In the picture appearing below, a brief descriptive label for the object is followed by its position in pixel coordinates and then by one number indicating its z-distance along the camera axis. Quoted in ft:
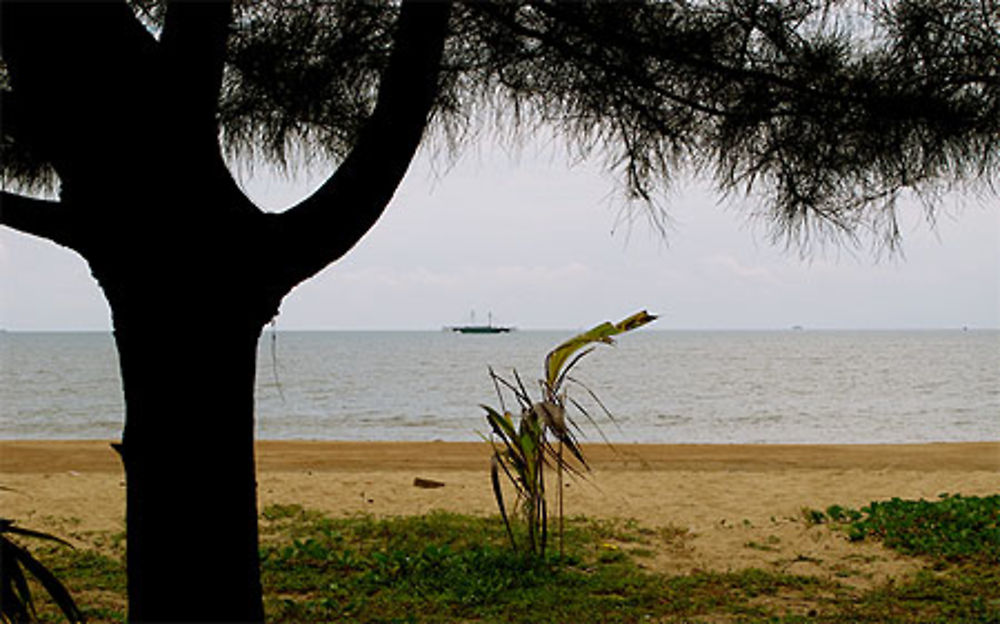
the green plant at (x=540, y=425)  12.96
